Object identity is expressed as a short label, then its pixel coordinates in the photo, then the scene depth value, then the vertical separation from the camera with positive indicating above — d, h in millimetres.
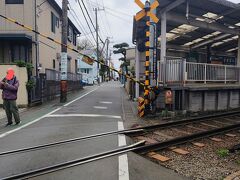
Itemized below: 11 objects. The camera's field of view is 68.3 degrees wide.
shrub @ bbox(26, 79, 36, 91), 8512 -34
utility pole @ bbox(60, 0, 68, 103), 10328 +1570
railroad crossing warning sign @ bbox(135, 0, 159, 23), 6728 +2949
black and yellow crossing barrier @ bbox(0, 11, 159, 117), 6926 -178
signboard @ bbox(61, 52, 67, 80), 10488 +1156
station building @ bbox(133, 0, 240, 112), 7690 +893
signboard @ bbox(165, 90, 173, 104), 7180 -508
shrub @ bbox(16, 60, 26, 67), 8359 +968
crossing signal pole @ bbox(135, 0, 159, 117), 6760 +2090
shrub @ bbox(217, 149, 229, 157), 3875 -1508
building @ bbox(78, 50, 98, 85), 35377 +3120
